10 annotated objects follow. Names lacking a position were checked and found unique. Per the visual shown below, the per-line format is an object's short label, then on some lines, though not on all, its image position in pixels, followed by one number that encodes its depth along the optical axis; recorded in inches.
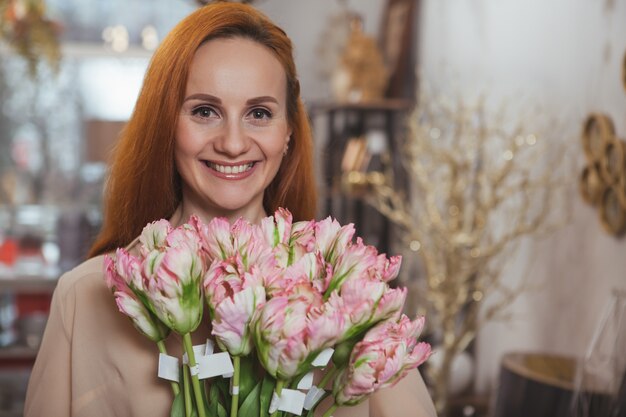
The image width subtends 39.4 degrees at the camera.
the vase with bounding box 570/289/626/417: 86.9
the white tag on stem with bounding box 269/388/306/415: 37.1
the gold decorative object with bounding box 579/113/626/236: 109.7
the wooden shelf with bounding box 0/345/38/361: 188.5
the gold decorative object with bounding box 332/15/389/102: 201.9
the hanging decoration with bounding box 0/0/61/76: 200.5
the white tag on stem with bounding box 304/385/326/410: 39.7
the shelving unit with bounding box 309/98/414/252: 197.9
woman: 46.5
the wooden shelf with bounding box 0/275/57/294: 190.5
